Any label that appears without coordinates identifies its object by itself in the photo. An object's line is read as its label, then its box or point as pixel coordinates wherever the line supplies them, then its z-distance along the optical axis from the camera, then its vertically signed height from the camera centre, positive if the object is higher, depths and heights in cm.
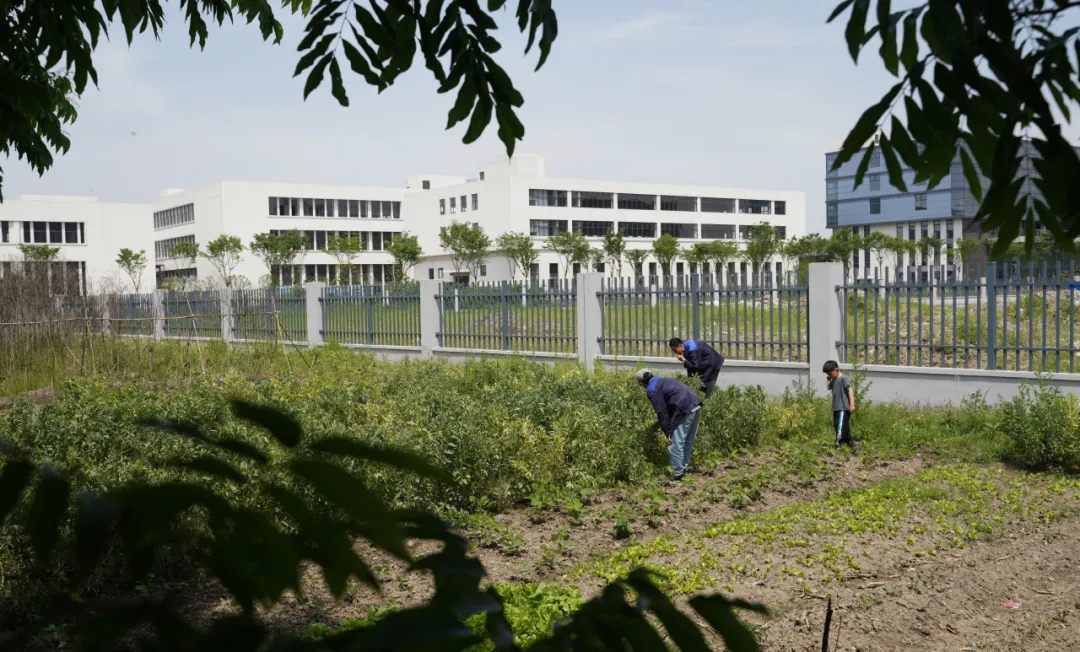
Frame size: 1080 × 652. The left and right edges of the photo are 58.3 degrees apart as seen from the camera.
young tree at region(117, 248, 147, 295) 5947 +188
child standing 1032 -138
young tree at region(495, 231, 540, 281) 5862 +205
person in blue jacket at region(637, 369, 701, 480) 898 -129
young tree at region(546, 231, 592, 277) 6016 +216
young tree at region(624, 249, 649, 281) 6253 +139
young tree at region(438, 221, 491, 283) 5925 +247
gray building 6612 +428
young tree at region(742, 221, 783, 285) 6231 +197
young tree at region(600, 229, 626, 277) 6134 +218
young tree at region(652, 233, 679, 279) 6206 +194
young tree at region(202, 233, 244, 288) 5994 +229
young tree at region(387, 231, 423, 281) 6066 +220
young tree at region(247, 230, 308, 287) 5775 +242
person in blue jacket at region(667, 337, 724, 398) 1188 -101
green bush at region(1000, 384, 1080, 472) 902 -155
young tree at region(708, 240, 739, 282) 6306 +161
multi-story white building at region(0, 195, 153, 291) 5788 +405
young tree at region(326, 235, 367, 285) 6112 +226
